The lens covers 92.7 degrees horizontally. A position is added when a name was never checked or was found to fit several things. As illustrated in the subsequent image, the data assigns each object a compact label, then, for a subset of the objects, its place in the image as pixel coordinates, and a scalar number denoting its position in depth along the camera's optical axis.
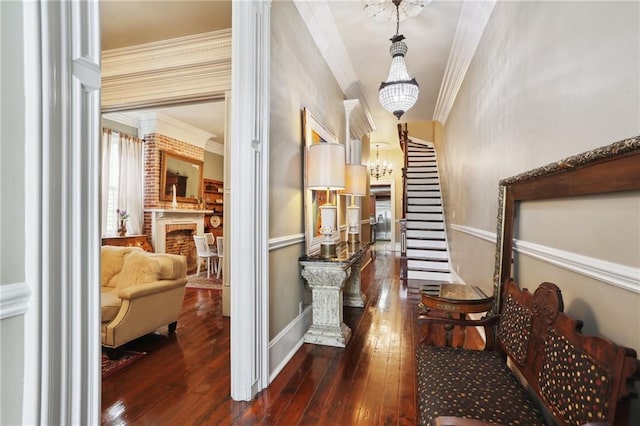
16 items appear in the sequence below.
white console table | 2.83
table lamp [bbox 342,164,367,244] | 4.01
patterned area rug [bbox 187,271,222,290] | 5.24
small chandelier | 9.91
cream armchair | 2.63
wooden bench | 0.87
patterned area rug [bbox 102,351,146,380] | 2.40
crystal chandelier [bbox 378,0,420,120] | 3.13
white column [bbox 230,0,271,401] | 2.01
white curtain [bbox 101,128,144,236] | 5.50
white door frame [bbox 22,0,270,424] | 0.77
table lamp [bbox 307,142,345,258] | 2.88
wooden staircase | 5.67
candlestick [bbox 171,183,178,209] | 6.57
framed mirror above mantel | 6.33
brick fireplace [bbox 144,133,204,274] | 6.15
